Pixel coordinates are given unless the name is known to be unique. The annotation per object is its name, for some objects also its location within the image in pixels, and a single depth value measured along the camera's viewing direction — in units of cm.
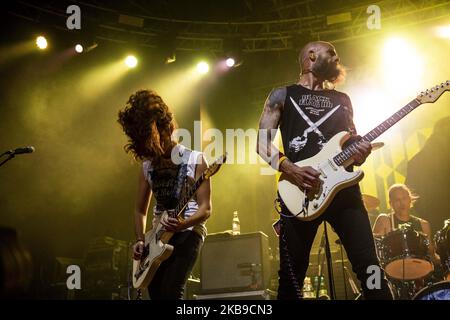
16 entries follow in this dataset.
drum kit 540
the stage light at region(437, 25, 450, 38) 834
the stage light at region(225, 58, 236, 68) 864
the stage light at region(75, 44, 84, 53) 825
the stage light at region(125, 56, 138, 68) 898
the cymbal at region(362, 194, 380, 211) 695
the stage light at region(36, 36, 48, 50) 810
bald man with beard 275
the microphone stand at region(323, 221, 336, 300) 282
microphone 511
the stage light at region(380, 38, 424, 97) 846
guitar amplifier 595
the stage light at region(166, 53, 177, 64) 865
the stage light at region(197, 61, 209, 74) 912
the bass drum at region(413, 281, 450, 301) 338
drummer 670
